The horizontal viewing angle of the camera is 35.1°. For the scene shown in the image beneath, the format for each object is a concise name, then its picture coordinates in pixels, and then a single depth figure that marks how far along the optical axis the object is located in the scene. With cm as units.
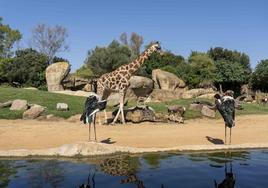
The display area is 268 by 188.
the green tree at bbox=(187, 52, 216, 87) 4850
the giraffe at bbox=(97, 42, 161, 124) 1992
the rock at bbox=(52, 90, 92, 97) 3259
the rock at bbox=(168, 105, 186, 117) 2148
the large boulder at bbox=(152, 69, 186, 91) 3941
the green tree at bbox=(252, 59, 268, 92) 5403
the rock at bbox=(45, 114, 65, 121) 2029
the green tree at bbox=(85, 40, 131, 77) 5732
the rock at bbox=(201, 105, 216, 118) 2246
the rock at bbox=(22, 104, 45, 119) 2036
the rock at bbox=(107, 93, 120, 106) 2572
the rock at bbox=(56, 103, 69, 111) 2229
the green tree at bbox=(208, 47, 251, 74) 7012
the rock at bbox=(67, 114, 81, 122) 2009
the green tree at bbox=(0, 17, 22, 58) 6938
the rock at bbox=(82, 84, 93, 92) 3990
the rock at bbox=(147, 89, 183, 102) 3533
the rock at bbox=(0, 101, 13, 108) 2263
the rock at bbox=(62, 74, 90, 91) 3847
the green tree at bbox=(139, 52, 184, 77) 4989
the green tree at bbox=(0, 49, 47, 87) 4638
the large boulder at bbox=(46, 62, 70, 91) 3741
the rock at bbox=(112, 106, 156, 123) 1973
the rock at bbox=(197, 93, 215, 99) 3543
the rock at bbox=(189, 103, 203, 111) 2356
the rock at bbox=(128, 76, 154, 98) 3422
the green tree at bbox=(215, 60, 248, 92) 5334
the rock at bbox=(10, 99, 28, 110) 2189
